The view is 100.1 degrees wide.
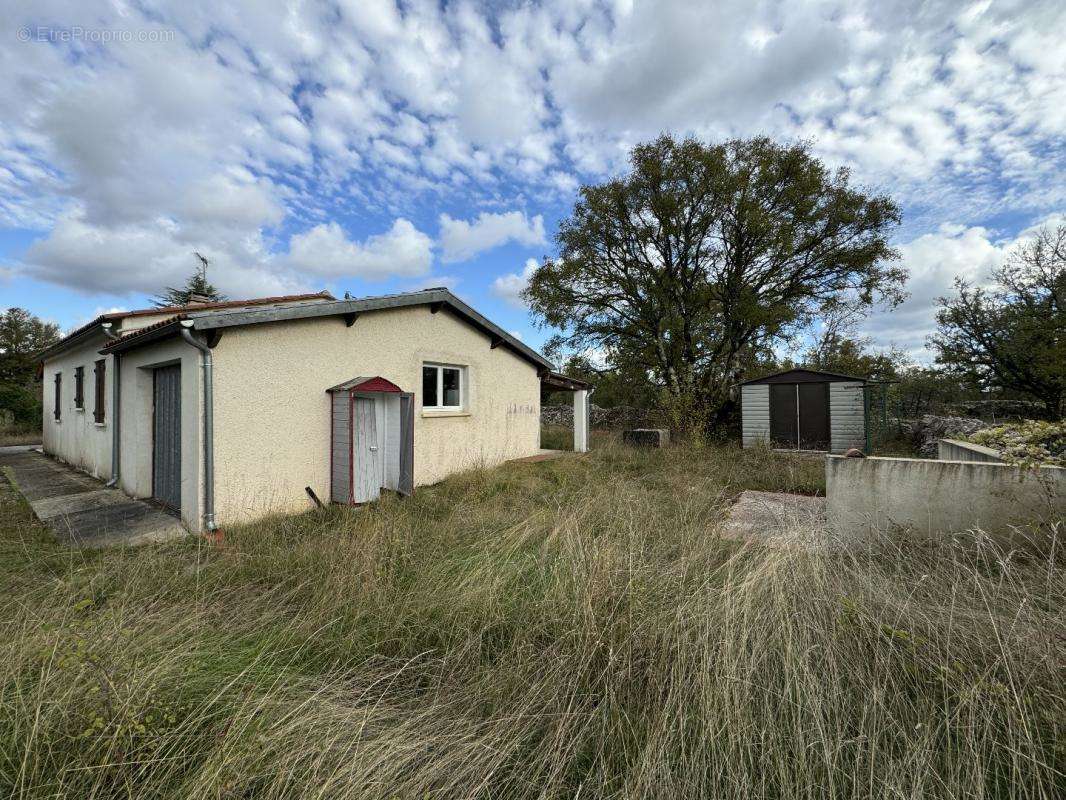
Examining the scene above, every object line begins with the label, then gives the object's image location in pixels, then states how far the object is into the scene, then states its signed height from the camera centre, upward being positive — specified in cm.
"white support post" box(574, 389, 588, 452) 1330 -41
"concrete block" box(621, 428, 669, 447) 1359 -98
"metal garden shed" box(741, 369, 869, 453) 1331 -21
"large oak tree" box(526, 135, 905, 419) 1530 +539
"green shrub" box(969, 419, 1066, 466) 398 -38
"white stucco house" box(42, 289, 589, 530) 584 +12
